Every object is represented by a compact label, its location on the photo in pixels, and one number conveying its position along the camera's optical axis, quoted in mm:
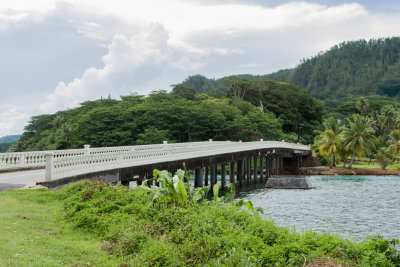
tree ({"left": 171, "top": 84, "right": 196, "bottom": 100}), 80125
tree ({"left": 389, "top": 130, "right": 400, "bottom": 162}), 60812
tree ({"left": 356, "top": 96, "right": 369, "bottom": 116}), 98750
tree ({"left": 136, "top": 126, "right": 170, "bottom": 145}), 56344
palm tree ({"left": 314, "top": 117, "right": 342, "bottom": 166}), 60966
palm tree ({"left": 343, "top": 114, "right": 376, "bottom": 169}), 57250
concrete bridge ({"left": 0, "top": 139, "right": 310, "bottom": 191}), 15438
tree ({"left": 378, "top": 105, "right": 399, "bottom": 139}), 81612
